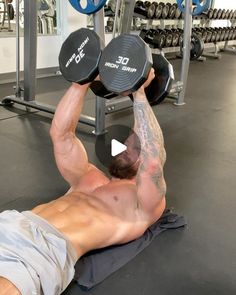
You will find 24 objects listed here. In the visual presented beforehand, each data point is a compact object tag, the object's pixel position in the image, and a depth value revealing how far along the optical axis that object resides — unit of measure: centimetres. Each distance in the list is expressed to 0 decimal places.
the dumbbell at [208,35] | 699
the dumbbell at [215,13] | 711
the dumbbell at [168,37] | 561
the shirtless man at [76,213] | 118
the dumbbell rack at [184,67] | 378
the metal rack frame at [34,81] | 306
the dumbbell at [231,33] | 779
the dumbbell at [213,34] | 713
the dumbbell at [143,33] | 547
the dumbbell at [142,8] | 568
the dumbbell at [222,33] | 746
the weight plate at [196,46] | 534
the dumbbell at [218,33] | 730
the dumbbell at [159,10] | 582
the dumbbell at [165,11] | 595
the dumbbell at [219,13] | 727
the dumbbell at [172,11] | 613
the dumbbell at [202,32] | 685
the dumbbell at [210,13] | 696
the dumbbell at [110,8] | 576
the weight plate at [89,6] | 255
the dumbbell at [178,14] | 629
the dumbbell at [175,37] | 582
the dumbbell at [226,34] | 763
